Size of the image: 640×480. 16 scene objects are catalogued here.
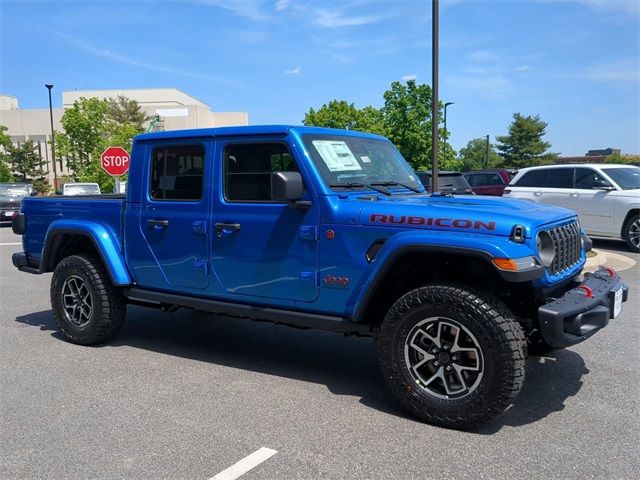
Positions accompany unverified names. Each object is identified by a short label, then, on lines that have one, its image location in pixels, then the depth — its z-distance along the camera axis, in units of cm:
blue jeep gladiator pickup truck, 339
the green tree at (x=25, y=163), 7194
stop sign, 1802
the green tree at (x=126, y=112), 7956
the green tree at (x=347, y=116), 3556
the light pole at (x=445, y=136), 3102
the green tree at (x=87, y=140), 3522
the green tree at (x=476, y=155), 9883
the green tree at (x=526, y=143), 7288
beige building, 8962
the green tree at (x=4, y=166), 4679
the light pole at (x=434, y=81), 1143
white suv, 1101
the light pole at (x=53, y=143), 3766
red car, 1980
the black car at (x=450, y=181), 1622
